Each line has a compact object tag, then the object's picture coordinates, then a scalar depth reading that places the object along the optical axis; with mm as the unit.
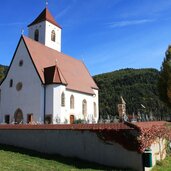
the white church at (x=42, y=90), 22713
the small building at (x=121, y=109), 24236
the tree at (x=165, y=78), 26960
